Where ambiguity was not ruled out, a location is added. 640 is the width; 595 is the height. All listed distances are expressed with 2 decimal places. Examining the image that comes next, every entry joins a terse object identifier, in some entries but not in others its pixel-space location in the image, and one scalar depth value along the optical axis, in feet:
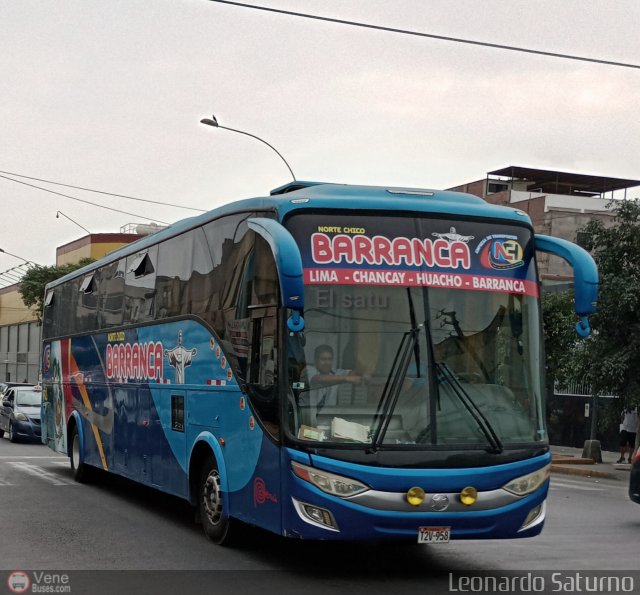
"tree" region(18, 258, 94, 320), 192.24
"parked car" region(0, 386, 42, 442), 96.73
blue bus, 28.58
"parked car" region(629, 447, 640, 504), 43.86
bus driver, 29.14
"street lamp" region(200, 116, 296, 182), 87.92
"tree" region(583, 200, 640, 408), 72.79
